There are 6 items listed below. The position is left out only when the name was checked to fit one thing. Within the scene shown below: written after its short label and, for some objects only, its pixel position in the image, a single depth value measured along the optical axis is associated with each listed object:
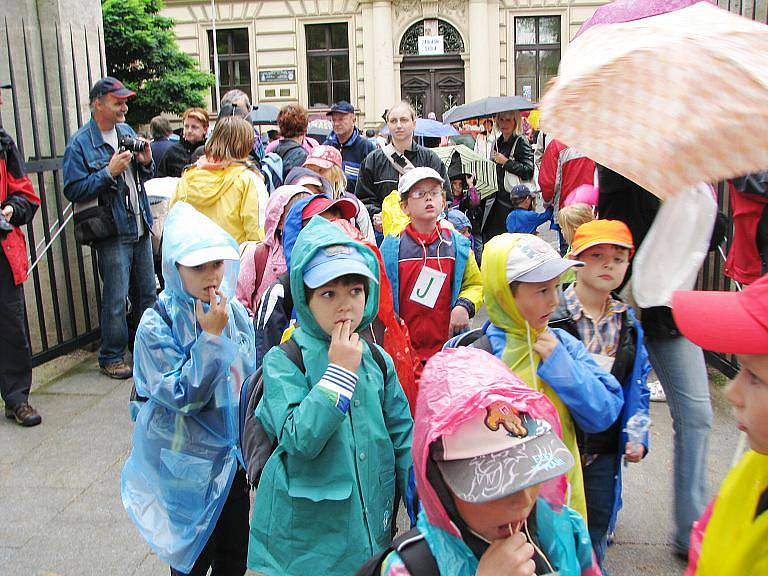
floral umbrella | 1.51
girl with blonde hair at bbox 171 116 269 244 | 5.40
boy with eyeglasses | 4.18
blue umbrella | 11.80
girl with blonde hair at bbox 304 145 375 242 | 5.03
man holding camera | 5.86
